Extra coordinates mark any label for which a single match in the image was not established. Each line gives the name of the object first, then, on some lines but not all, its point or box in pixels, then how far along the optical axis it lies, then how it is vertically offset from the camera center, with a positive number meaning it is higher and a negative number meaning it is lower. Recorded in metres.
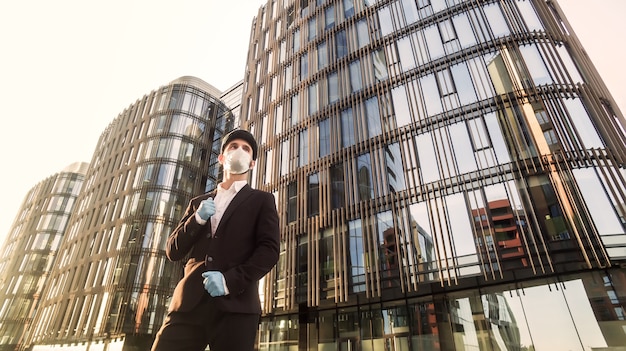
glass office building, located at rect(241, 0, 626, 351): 10.59 +5.17
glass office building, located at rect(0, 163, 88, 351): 41.72 +12.64
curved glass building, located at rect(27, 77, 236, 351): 24.91 +9.91
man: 2.38 +0.56
